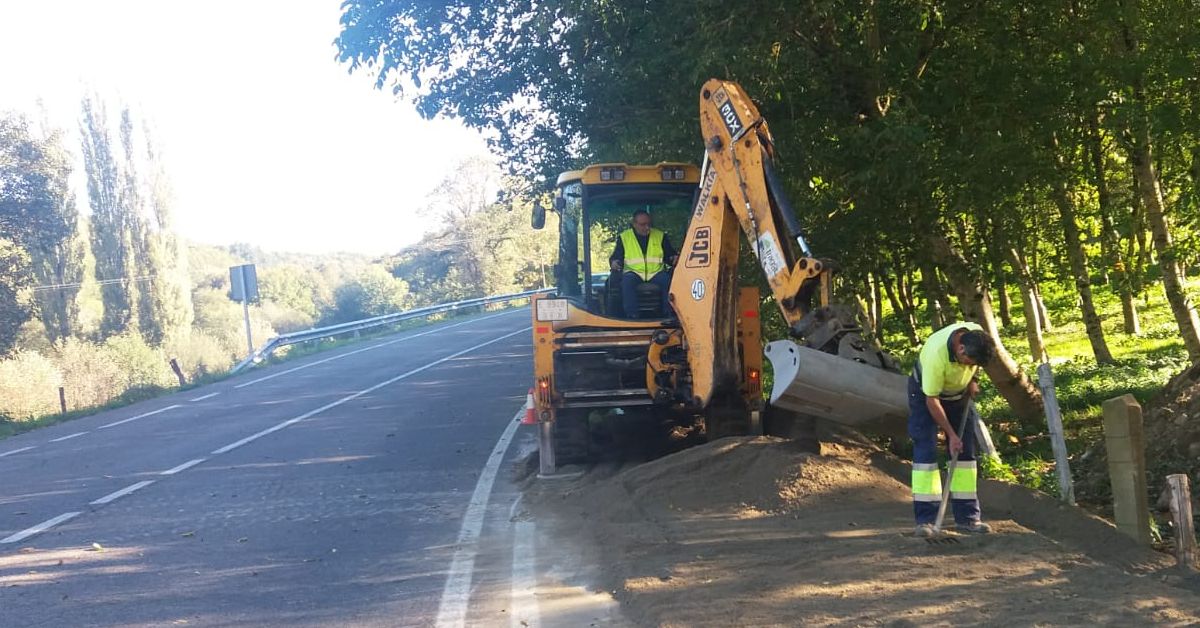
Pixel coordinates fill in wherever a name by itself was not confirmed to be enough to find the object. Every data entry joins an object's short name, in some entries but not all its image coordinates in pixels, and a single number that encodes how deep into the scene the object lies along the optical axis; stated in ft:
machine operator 33.68
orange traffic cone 34.14
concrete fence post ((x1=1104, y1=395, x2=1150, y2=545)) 21.26
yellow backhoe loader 24.56
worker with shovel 21.56
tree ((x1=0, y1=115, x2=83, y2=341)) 97.45
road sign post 110.83
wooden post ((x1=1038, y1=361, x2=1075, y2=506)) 23.81
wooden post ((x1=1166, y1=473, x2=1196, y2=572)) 18.86
